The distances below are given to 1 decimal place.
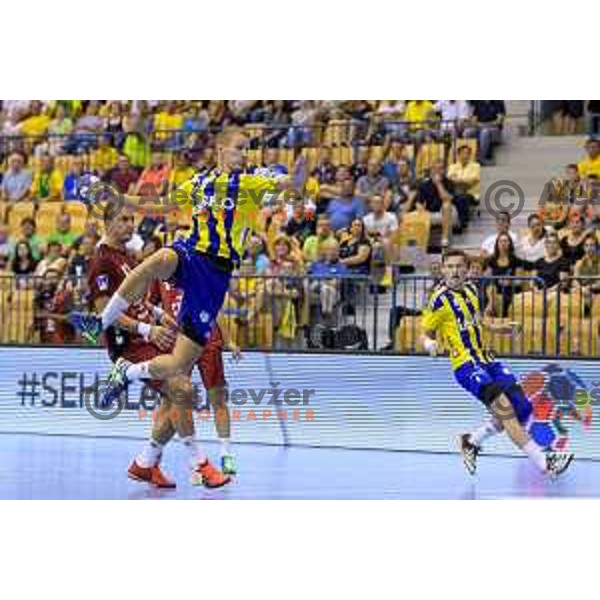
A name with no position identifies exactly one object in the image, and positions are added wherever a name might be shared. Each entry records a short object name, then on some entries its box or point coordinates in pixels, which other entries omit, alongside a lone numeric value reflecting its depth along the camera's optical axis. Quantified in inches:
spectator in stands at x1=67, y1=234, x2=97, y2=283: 671.8
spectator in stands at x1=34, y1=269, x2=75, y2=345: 647.8
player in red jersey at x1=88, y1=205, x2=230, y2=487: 465.1
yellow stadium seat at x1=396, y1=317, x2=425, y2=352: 595.5
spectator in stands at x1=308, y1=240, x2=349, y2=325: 613.6
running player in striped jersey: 491.5
